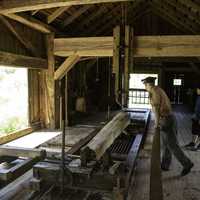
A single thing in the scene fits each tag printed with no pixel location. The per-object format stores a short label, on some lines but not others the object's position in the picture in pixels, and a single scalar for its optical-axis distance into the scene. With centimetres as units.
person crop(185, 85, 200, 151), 483
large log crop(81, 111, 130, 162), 245
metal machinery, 233
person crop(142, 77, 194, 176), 347
